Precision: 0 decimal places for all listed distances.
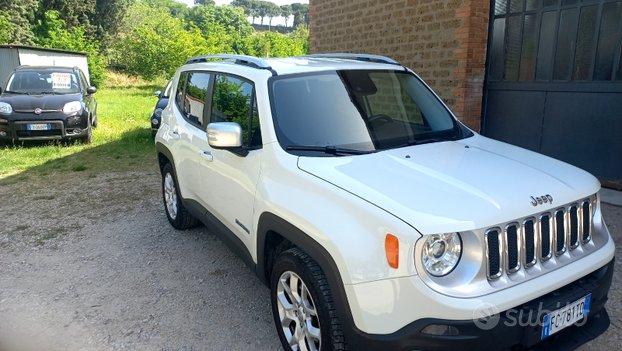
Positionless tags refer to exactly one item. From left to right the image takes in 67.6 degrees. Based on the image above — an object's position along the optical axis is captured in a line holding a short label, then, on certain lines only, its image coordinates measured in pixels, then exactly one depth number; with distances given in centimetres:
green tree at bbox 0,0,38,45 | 2761
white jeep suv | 203
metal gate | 557
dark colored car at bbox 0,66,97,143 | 925
